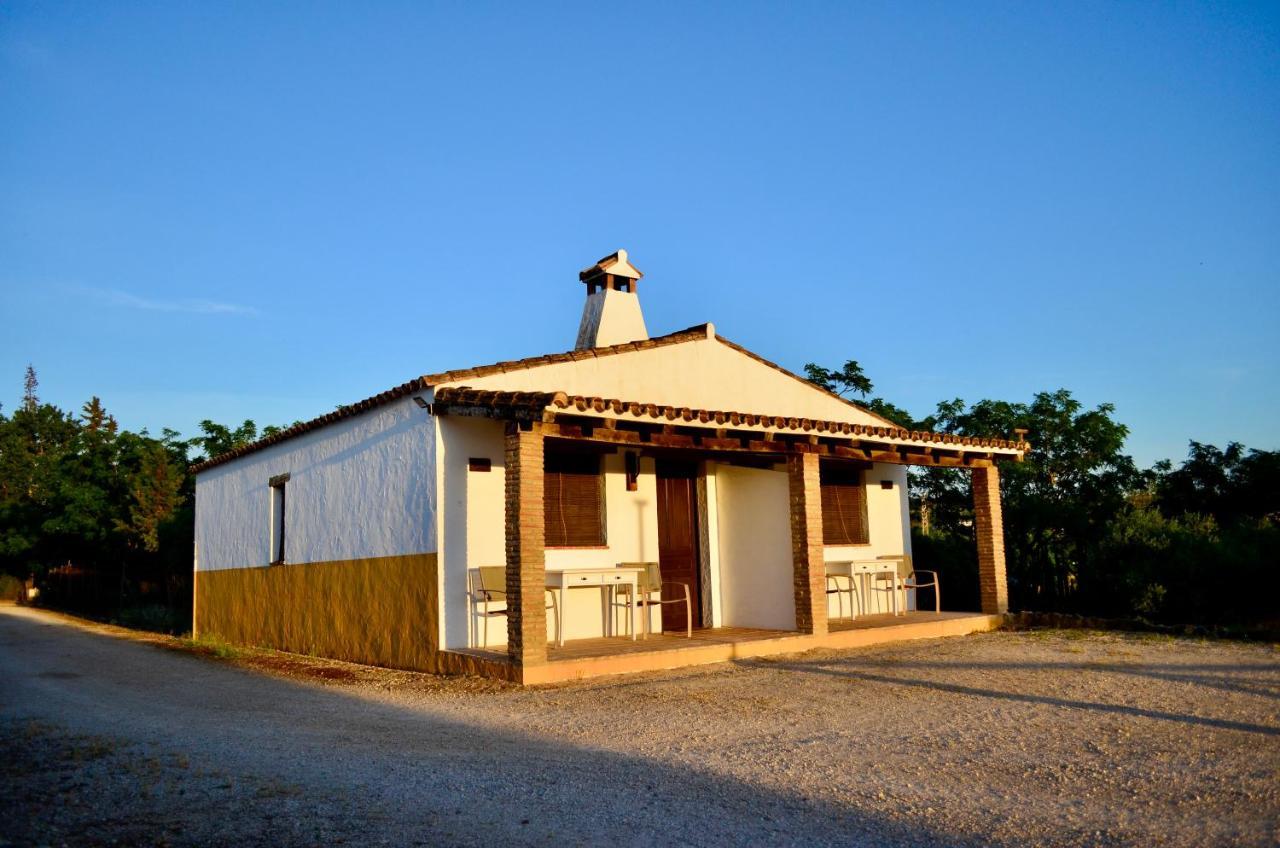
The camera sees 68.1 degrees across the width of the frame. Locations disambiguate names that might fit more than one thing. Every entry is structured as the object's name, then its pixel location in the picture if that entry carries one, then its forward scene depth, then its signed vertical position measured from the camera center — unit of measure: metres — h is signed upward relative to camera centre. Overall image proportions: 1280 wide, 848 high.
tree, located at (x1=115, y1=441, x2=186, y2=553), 23.38 +1.34
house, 9.95 +0.28
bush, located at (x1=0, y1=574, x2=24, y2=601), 32.69 -1.02
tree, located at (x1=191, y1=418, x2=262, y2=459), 25.94 +3.09
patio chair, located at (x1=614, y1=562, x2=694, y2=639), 11.51 -0.64
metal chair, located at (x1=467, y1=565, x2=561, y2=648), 10.10 -0.53
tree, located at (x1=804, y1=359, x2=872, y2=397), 21.23 +3.42
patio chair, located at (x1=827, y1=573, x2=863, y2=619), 13.77 -0.87
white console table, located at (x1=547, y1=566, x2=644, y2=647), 10.05 -0.44
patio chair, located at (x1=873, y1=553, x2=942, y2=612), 13.99 -0.81
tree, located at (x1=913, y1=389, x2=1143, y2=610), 15.52 +0.58
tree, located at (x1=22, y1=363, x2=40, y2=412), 67.94 +12.63
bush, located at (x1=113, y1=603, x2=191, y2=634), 19.69 -1.43
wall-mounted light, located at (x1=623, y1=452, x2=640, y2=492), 12.23 +0.86
